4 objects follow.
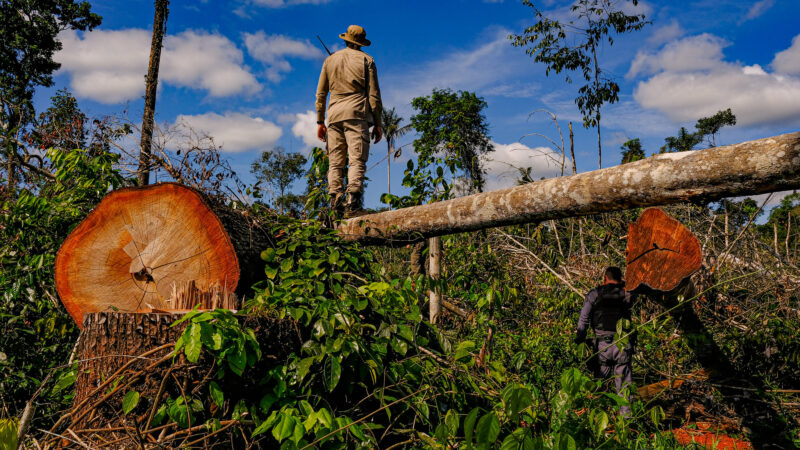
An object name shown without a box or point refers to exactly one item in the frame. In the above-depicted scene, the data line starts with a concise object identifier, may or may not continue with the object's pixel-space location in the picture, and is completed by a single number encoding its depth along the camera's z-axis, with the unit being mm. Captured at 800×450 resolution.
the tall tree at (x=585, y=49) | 12594
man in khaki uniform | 4496
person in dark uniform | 4695
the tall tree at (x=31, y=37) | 17719
